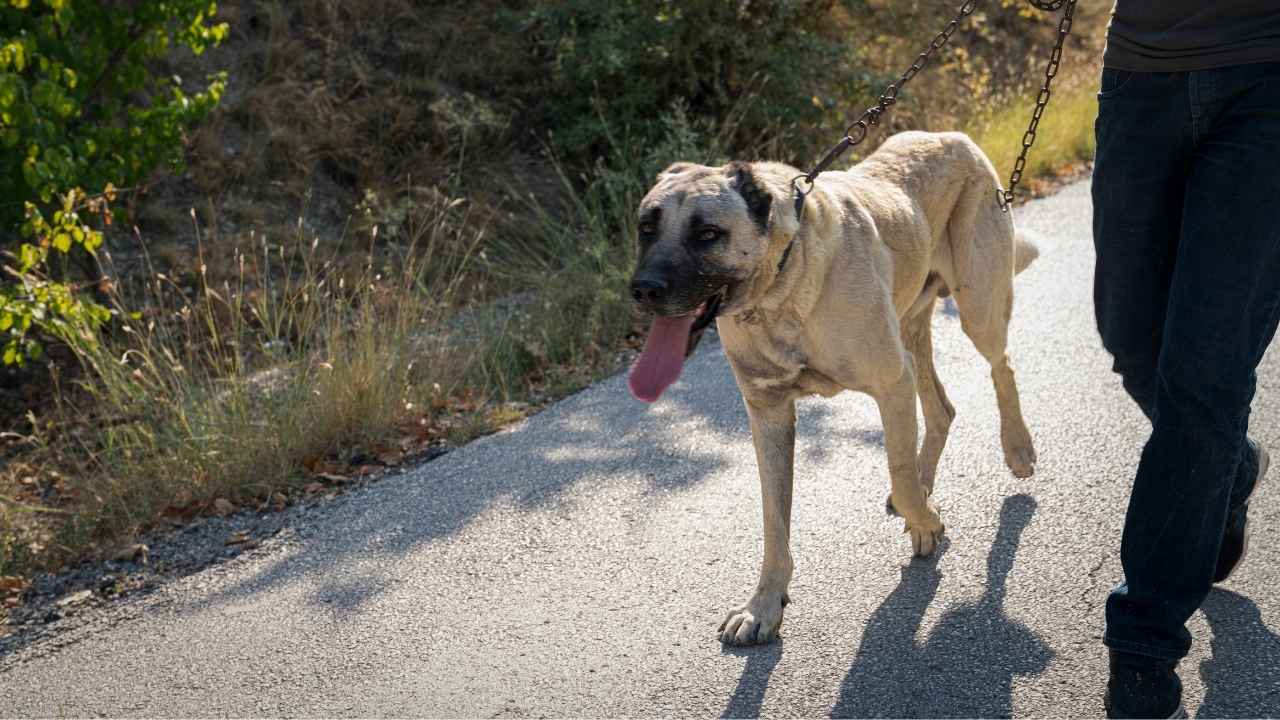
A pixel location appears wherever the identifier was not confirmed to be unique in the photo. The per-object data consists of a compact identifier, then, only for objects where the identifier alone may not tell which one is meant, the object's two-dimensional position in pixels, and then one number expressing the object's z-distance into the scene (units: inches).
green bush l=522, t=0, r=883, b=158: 397.7
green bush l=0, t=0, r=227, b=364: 224.4
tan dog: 143.2
